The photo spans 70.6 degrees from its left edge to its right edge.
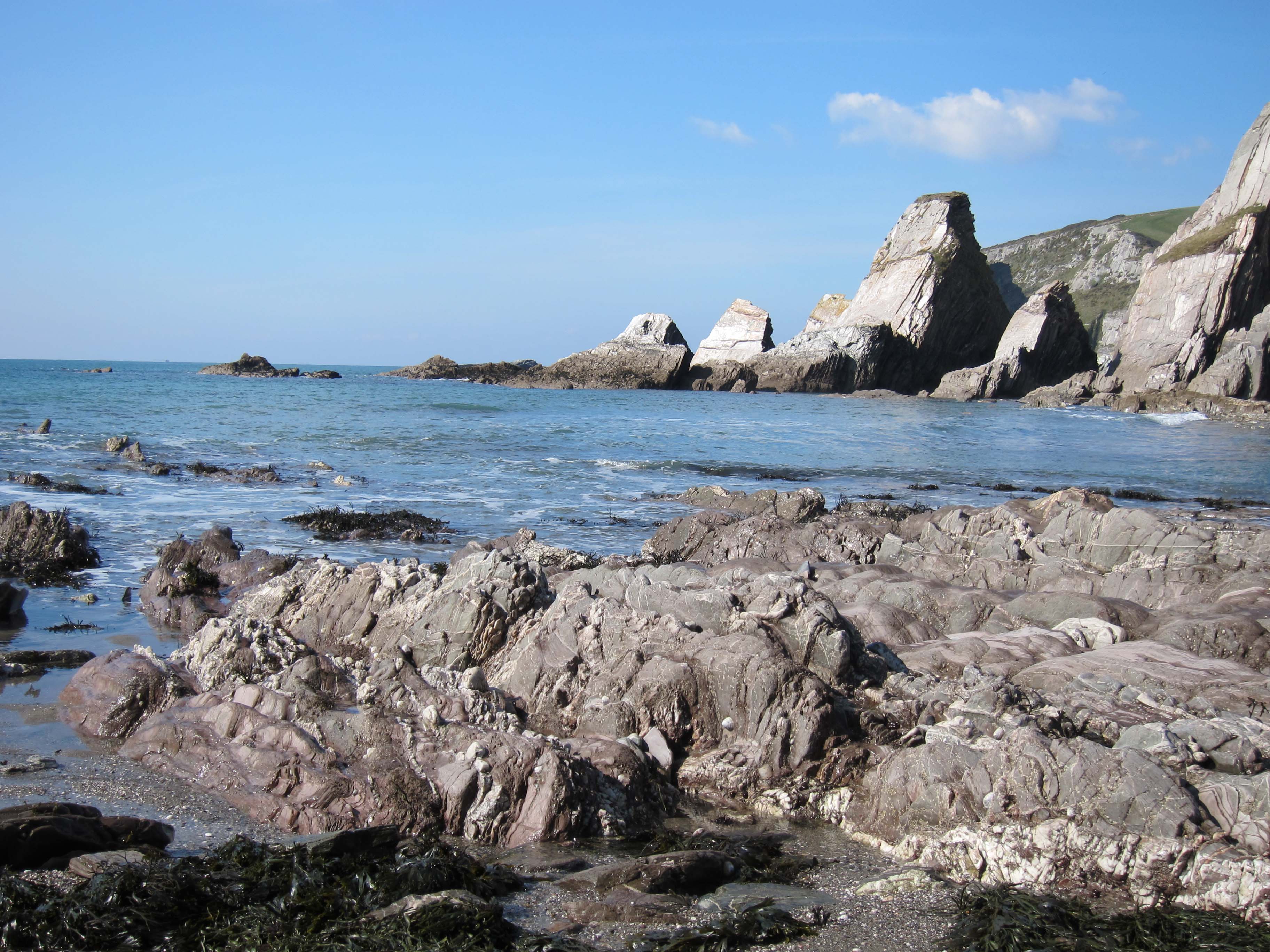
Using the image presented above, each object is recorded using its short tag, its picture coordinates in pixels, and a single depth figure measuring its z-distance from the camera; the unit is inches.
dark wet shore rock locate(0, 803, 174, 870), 137.0
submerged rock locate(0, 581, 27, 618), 298.7
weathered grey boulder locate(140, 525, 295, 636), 304.8
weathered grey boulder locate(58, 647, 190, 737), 206.7
